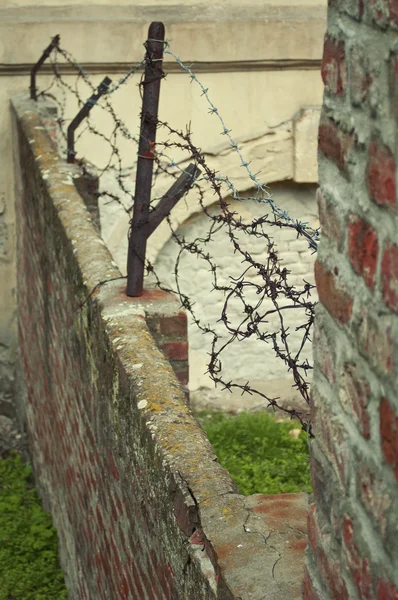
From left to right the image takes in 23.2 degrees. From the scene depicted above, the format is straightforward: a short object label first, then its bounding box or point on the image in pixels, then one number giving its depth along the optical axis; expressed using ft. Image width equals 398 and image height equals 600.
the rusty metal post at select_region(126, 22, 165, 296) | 12.12
